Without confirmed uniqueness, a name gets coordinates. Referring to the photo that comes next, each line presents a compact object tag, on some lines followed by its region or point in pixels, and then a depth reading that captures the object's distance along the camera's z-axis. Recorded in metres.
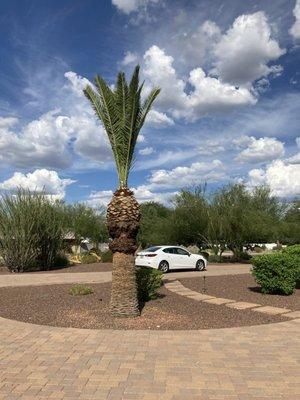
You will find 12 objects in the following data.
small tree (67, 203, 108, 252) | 46.00
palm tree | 10.34
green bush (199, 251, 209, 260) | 35.81
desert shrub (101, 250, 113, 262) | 32.59
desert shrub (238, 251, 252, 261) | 35.72
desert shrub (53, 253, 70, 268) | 29.20
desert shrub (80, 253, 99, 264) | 32.53
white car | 23.86
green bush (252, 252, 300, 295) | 13.68
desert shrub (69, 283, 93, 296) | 13.83
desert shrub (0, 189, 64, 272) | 25.66
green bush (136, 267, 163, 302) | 12.42
